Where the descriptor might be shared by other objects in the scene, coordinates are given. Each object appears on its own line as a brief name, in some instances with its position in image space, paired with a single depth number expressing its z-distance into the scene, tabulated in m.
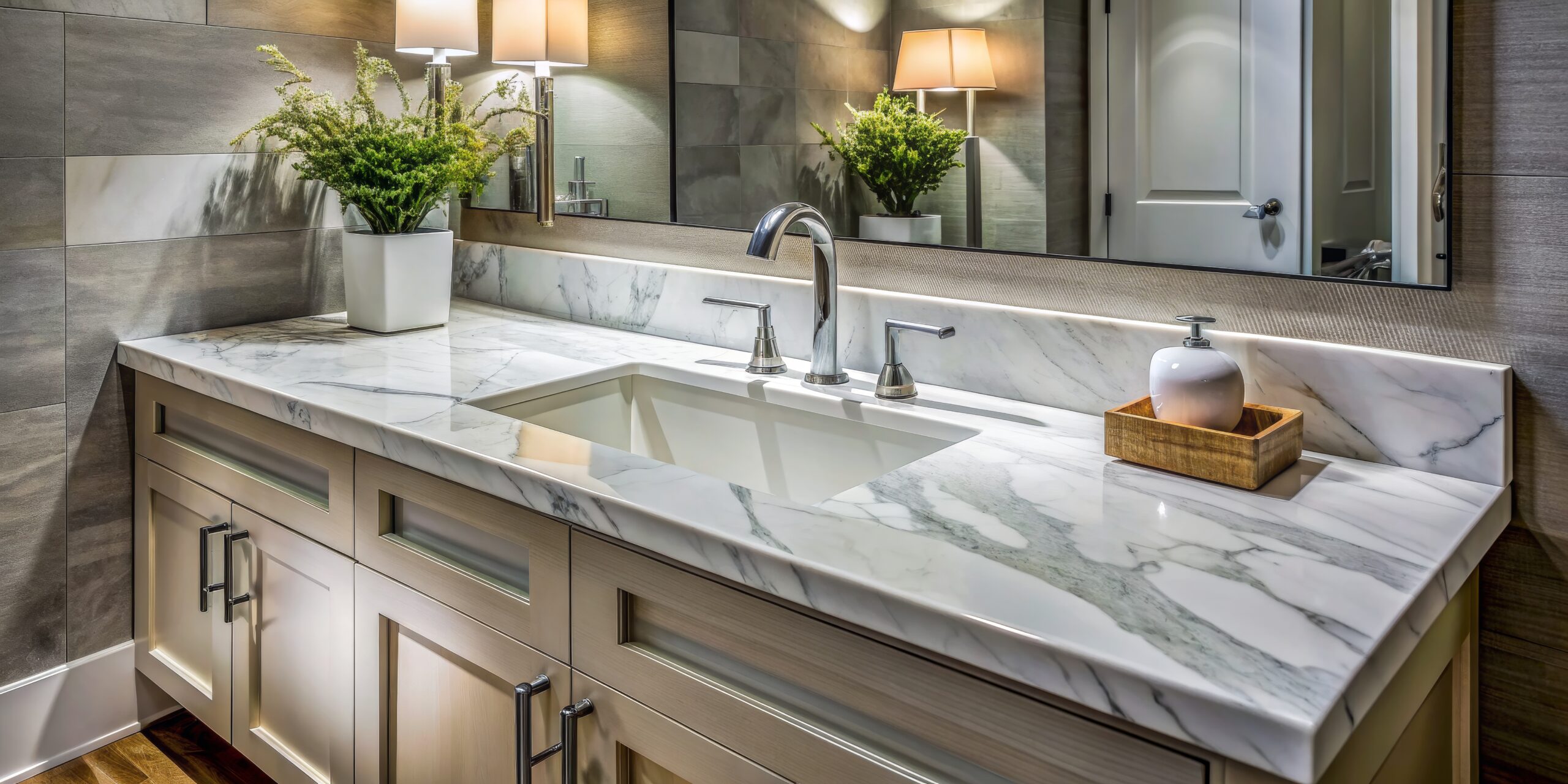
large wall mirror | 0.99
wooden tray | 0.95
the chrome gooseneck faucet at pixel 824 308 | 1.36
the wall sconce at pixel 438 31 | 1.87
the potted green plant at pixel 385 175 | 1.75
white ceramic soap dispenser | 0.98
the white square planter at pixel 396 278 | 1.78
